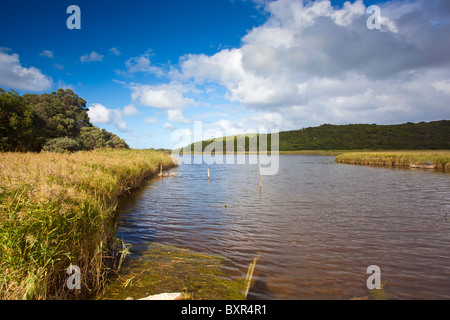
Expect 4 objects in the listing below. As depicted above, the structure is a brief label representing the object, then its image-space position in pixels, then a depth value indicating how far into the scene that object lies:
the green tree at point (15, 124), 21.94
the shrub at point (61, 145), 23.72
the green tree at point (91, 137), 35.78
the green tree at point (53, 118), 27.84
